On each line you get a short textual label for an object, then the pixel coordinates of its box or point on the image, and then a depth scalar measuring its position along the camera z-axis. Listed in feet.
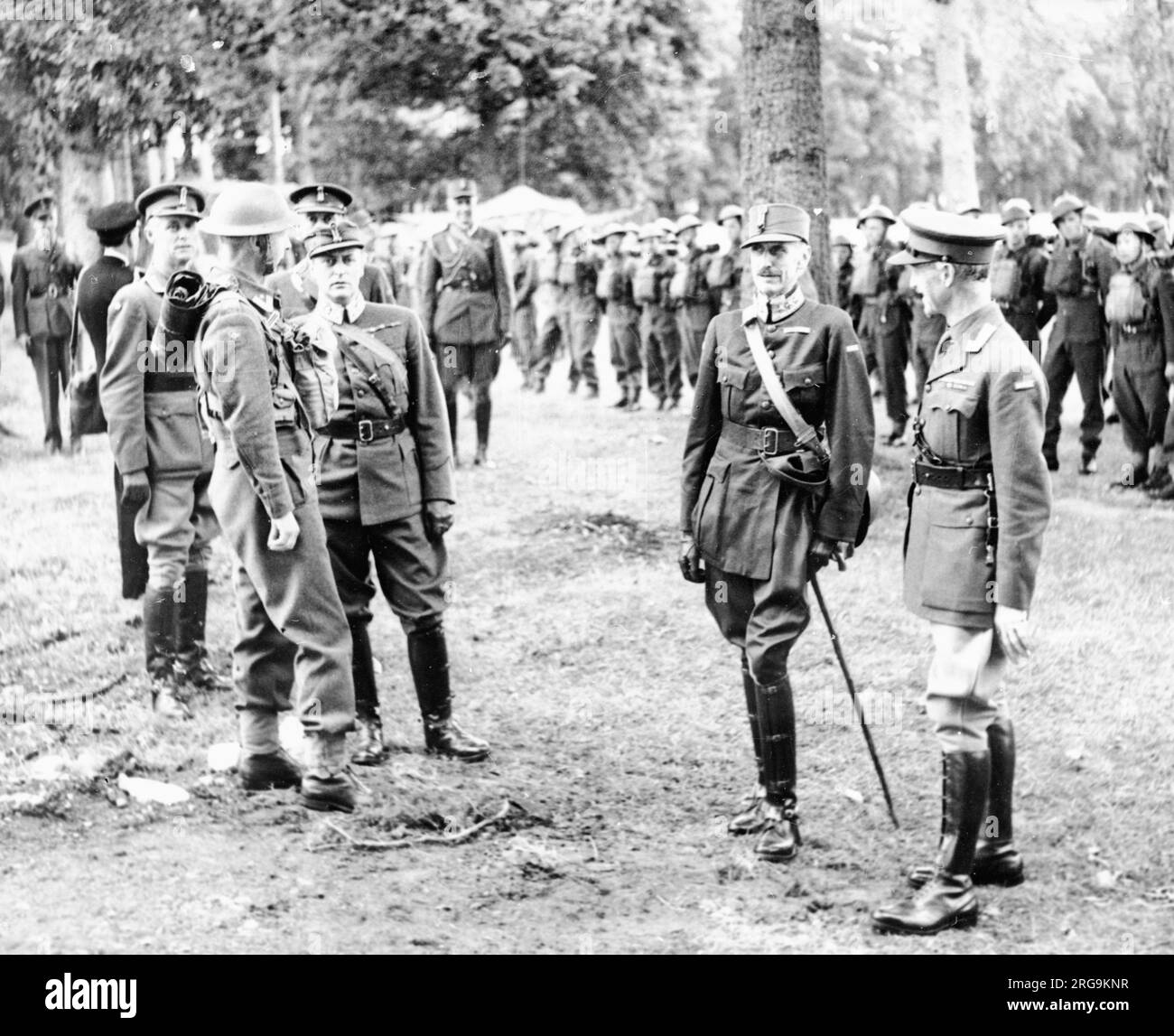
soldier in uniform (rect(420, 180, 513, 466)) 43.04
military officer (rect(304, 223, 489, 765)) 21.03
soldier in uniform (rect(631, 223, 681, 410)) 59.40
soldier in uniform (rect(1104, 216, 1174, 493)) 40.04
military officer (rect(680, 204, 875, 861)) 18.34
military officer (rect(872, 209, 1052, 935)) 15.92
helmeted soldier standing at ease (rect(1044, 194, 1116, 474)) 43.39
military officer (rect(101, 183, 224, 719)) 24.40
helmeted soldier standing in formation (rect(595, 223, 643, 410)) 61.31
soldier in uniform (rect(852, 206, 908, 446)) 49.80
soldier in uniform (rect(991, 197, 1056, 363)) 45.85
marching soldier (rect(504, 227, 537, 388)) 69.46
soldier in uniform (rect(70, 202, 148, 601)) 28.68
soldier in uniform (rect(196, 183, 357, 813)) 18.84
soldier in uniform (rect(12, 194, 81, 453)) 49.83
